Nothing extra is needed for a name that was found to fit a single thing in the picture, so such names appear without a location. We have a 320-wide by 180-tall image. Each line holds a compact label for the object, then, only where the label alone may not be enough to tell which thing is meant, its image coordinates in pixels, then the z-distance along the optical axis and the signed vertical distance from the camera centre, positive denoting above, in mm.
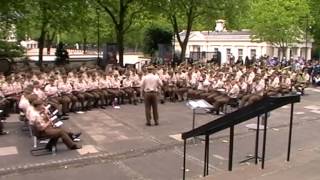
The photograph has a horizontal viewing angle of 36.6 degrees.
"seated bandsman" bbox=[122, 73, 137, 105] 20344 -2188
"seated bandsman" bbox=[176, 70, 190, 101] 21859 -2162
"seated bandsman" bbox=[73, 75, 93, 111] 18266 -2160
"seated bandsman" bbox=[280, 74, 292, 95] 20169 -2016
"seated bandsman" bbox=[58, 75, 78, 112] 17531 -2041
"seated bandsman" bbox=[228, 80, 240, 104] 18891 -2101
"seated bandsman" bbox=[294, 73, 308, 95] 25094 -2313
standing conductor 15703 -1820
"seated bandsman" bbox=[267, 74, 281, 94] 19512 -1966
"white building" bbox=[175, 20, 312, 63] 56119 -835
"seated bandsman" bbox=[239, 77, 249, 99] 19372 -2000
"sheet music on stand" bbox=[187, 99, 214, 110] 13273 -1840
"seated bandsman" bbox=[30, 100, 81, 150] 11492 -2200
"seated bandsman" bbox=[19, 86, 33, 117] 13399 -1855
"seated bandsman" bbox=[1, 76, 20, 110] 16953 -1997
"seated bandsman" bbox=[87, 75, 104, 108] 18828 -2091
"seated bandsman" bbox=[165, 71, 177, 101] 21734 -2269
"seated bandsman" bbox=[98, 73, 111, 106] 19312 -2038
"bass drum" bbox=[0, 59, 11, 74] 25777 -1615
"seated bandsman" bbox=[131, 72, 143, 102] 20762 -1976
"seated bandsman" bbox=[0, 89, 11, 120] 15727 -2358
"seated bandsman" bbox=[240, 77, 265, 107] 18453 -2096
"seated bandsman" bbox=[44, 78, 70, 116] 16688 -2101
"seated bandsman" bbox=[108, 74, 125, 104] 19622 -2135
